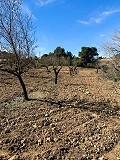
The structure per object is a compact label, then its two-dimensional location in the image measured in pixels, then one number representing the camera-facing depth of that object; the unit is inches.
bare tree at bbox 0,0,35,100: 234.7
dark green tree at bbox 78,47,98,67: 1101.6
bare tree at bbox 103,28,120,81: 297.2
